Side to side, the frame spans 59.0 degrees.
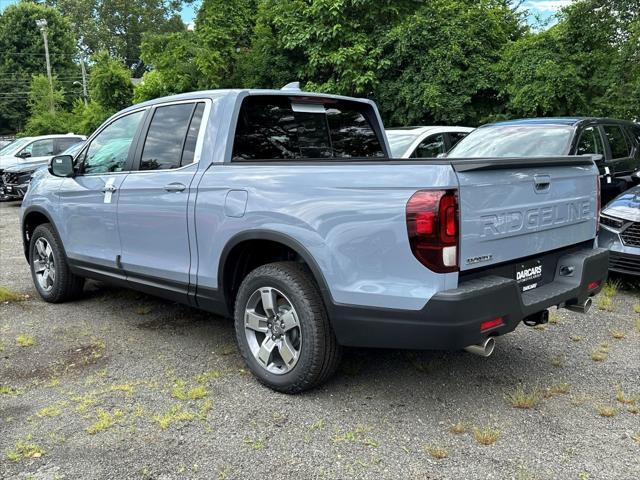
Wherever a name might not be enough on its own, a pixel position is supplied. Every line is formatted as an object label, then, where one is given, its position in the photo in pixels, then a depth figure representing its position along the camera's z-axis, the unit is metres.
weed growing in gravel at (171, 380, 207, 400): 3.52
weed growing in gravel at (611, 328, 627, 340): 4.52
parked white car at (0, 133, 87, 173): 15.03
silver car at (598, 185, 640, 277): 5.60
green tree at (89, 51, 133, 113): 21.58
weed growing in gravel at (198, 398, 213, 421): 3.28
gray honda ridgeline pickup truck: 2.85
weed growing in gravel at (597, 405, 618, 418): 3.25
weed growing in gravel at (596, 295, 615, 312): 5.25
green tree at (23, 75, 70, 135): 31.03
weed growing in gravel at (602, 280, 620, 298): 5.65
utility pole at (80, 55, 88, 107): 46.89
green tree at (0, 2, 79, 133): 50.31
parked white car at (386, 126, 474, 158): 8.17
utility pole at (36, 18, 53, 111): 33.25
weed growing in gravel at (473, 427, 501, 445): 2.97
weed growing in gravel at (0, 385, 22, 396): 3.63
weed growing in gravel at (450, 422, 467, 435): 3.08
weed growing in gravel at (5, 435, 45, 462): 2.90
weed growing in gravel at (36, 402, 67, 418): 3.32
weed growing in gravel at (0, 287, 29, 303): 5.75
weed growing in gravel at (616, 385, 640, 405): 3.40
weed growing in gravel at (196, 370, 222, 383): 3.77
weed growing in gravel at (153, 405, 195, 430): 3.19
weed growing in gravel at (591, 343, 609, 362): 4.07
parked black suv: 6.60
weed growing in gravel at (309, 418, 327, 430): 3.14
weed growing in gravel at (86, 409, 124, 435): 3.13
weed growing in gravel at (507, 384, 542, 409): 3.35
